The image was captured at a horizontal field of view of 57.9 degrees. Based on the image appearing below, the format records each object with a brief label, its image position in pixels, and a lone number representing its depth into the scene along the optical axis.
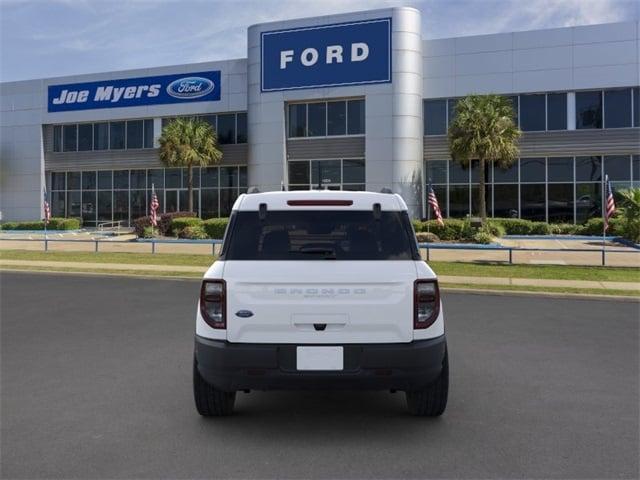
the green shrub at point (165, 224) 29.93
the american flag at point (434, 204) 21.94
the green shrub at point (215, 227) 28.28
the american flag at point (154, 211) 26.88
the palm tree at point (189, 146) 33.50
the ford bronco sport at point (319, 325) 4.11
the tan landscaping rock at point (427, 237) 24.98
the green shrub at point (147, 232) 29.22
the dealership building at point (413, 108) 29.47
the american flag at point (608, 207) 17.88
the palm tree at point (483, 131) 26.81
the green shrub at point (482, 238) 24.25
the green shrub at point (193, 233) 28.23
